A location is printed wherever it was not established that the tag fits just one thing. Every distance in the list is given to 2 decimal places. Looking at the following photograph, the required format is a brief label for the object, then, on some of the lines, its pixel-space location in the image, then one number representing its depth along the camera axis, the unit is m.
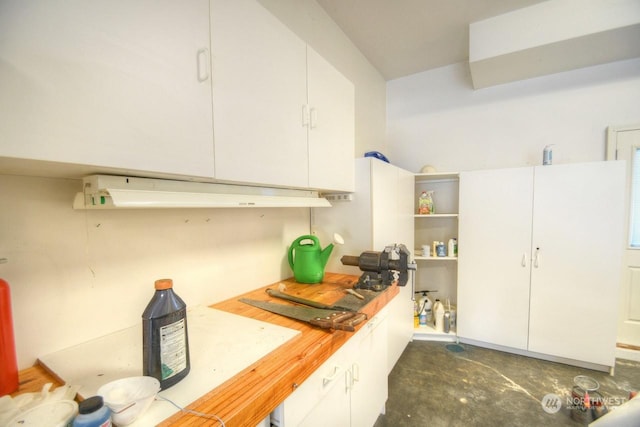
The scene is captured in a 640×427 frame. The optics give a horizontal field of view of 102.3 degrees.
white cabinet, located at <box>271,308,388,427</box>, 0.84
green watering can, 1.56
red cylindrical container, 0.65
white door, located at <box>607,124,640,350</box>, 2.28
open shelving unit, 2.95
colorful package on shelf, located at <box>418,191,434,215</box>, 2.76
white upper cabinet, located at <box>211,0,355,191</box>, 0.90
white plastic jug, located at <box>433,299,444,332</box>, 2.71
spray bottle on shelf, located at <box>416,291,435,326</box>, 2.82
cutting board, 0.64
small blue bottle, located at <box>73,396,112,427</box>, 0.45
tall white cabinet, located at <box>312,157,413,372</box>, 1.75
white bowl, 0.52
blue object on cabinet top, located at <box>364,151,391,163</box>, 2.04
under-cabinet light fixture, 0.72
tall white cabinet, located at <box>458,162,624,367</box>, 2.08
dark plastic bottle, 0.63
